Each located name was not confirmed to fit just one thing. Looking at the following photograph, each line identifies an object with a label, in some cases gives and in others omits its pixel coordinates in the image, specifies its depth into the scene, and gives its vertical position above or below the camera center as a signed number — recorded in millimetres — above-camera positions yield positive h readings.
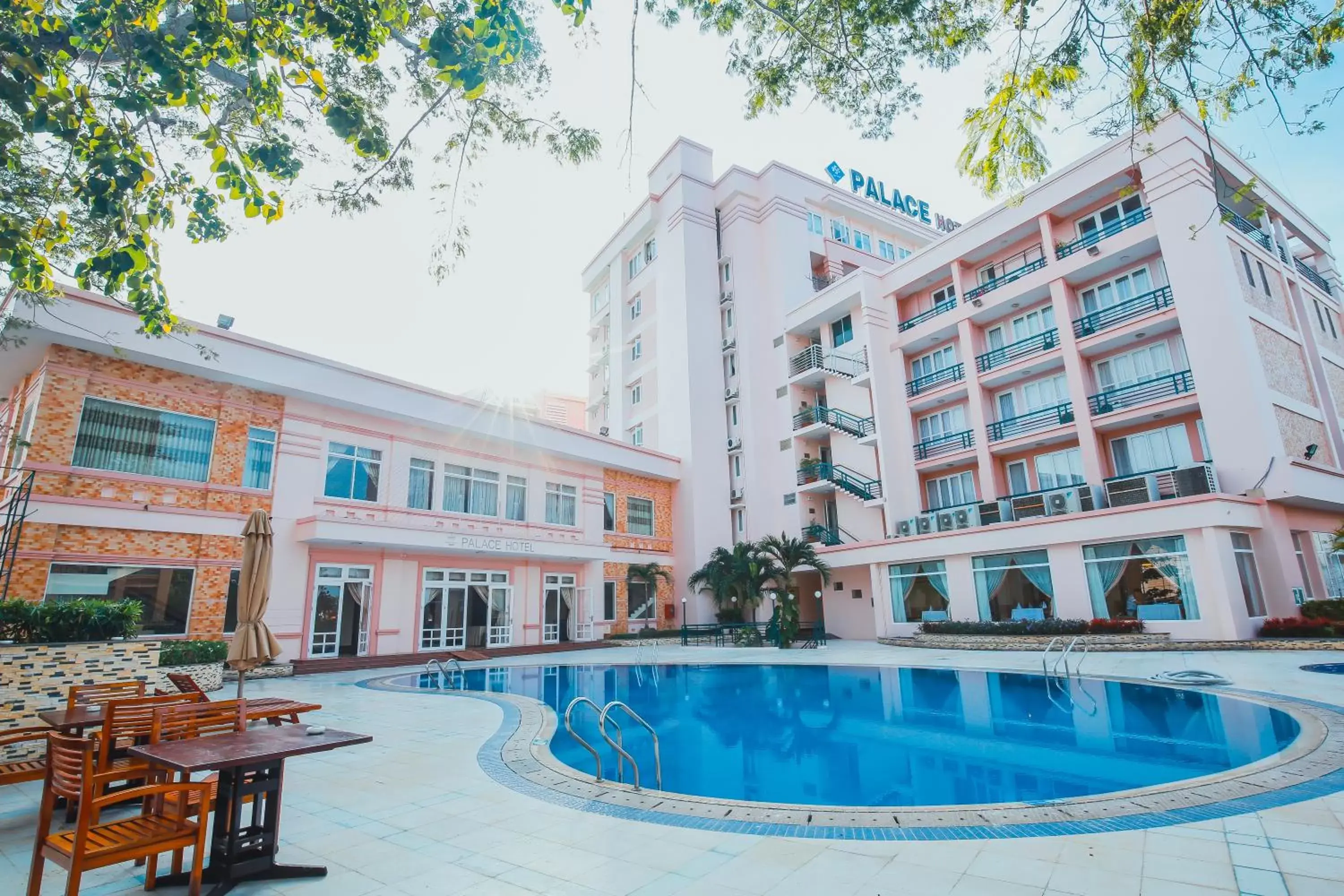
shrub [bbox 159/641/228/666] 11266 -538
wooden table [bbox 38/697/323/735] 4406 -675
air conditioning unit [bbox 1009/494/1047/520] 18172 +2583
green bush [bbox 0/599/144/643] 6996 +40
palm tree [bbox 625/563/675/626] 24172 +1303
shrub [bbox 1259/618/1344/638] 12836 -688
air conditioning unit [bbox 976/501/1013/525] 18516 +2512
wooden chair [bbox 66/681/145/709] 5410 -575
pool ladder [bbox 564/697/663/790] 5199 -1118
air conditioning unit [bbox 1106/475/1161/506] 15773 +2577
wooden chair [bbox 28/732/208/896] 2885 -976
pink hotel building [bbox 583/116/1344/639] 15273 +6552
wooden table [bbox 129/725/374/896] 3383 -929
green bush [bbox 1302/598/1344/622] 13547 -348
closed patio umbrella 6211 +169
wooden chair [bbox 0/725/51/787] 4188 -933
